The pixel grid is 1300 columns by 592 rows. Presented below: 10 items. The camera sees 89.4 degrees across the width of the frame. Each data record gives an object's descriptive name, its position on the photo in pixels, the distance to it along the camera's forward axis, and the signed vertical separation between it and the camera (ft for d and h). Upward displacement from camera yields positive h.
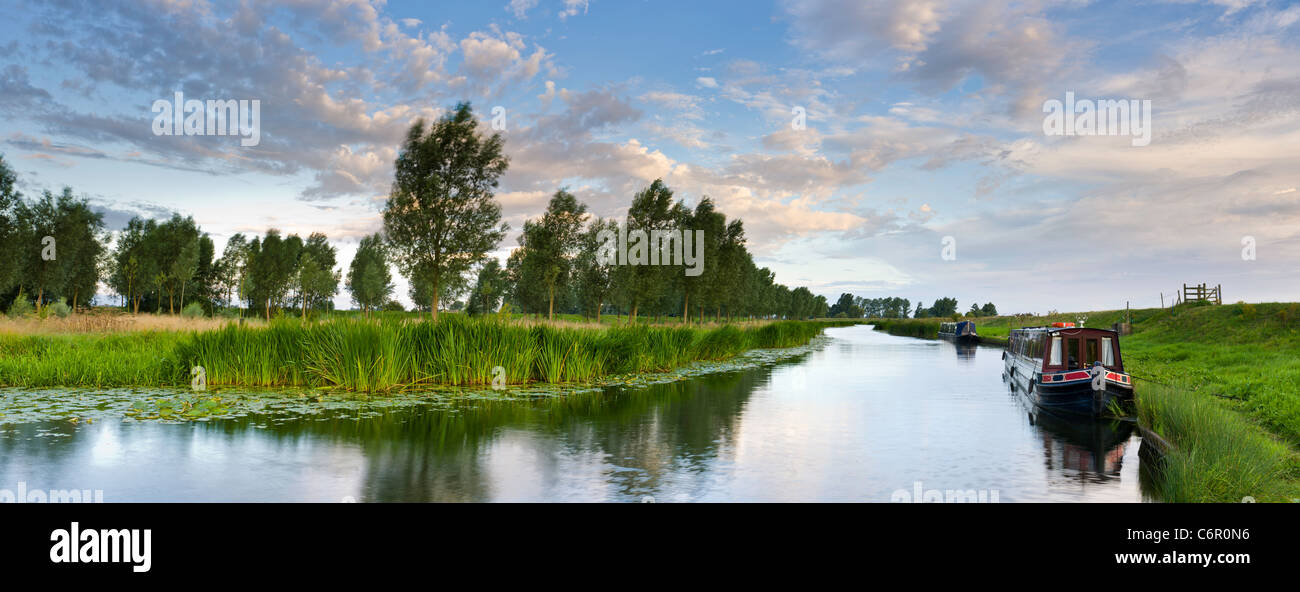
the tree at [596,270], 233.14 +14.62
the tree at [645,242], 161.48 +17.25
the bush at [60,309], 117.91 -0.45
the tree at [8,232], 152.15 +18.20
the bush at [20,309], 113.13 -0.47
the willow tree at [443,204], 132.57 +21.45
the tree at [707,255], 189.57 +16.18
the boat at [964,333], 232.82 -7.84
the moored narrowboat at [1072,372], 60.23 -5.88
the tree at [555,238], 183.93 +20.32
